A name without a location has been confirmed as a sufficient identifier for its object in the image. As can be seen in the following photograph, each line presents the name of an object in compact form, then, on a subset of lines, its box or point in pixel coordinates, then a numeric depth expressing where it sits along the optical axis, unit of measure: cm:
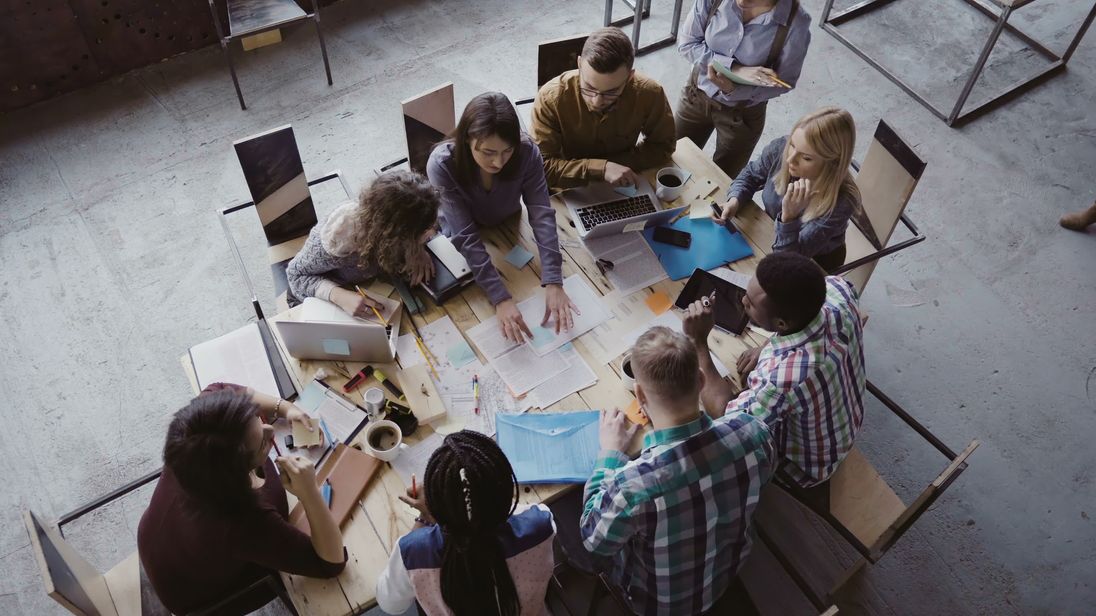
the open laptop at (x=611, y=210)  276
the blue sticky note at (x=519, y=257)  276
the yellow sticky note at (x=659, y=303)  264
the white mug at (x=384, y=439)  222
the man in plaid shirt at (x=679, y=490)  193
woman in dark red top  182
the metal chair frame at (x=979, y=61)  427
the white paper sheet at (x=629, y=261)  271
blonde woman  269
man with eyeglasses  288
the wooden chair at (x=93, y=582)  180
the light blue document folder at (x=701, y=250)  276
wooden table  203
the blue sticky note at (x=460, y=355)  247
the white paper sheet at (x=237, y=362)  239
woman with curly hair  243
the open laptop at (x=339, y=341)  231
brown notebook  215
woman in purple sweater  254
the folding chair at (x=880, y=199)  281
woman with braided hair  174
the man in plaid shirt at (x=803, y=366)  219
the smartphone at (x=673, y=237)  281
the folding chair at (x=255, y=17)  414
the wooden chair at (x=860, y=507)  223
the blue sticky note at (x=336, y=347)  238
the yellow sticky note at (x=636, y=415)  234
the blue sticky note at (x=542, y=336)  254
